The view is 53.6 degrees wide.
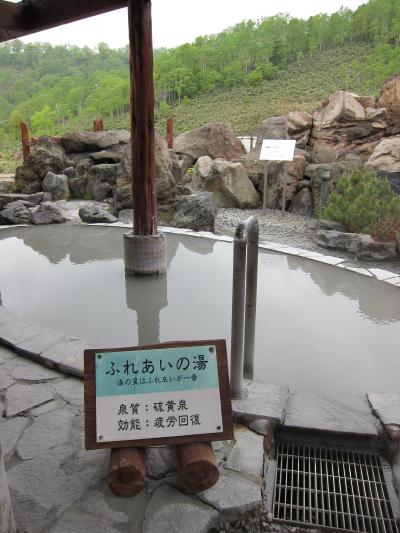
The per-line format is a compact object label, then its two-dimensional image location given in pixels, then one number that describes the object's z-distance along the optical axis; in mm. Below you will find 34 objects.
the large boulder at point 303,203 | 7977
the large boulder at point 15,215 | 6996
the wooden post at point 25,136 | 12273
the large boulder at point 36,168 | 9648
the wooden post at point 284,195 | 7842
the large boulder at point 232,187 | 8453
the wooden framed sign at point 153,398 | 1467
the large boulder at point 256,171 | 8828
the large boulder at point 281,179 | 8344
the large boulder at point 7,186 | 9680
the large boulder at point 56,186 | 8852
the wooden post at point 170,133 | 12867
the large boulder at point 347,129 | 9305
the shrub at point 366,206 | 5543
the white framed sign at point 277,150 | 7652
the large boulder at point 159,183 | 7102
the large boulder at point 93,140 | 10766
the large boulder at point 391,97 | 9438
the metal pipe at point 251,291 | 2104
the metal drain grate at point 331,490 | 1518
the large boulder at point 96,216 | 6875
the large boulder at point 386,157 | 7531
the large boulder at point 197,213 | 6348
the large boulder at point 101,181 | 8883
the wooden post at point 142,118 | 3559
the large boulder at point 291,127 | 9992
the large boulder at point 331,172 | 7598
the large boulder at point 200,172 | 9178
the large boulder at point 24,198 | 7730
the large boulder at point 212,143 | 11352
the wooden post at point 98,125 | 13068
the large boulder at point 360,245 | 5023
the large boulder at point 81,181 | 9328
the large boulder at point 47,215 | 6977
